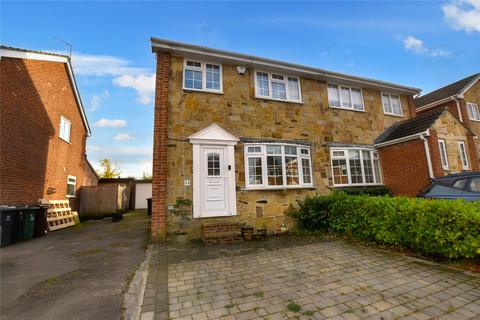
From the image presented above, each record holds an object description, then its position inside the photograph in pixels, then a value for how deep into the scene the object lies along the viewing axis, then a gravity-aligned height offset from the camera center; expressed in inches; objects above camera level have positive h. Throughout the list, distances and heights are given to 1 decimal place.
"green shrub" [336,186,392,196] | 374.8 -5.2
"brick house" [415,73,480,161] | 588.8 +225.5
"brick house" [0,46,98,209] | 331.3 +125.6
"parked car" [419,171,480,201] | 247.8 -4.2
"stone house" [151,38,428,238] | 291.1 +80.2
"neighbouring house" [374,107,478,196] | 360.5 +58.0
